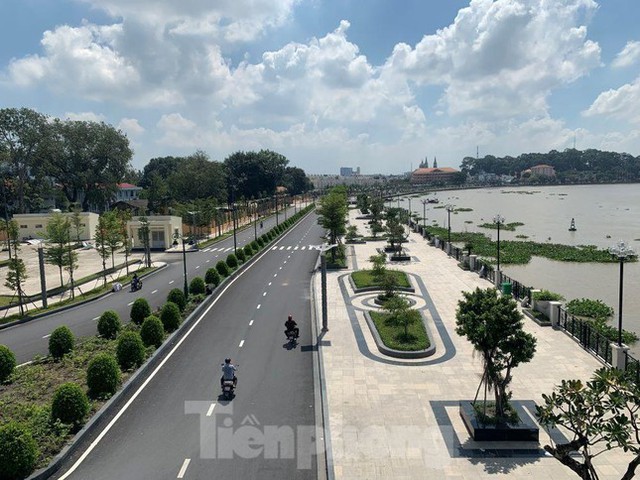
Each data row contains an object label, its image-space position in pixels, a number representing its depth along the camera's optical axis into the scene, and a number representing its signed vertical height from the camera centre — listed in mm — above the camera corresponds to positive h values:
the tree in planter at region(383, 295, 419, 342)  21922 -5633
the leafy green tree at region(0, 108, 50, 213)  69000 +7468
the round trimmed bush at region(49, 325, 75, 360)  20172 -5959
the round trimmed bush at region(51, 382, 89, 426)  13883 -5860
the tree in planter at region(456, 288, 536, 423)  13016 -3957
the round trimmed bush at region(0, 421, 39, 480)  11438 -5915
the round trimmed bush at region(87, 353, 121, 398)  15977 -5856
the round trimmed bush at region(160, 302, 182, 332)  23016 -5704
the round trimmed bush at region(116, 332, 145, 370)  18328 -5820
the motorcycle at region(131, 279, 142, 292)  34594 -6421
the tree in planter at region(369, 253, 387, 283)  31266 -5065
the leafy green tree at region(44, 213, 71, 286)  32594 -3121
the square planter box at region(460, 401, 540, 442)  12953 -6449
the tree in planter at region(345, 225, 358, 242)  57844 -5440
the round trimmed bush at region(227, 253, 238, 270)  38875 -5477
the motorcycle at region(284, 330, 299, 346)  21578 -6292
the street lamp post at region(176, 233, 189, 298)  29364 -5752
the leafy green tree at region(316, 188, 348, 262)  46094 -2361
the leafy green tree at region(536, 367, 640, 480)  6996 -3380
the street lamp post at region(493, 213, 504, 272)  33688 -2288
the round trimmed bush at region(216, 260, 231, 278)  35688 -5499
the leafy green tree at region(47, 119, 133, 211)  75812 +5708
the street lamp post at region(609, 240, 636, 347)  17016 -2353
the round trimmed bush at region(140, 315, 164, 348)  20781 -5795
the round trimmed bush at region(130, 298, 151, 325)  24406 -5747
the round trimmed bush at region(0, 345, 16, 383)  17938 -6020
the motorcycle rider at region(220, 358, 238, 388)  16094 -5827
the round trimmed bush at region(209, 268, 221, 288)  32594 -5591
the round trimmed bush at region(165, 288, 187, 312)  25797 -5443
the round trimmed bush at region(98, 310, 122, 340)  22672 -5962
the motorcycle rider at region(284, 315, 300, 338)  21609 -5917
